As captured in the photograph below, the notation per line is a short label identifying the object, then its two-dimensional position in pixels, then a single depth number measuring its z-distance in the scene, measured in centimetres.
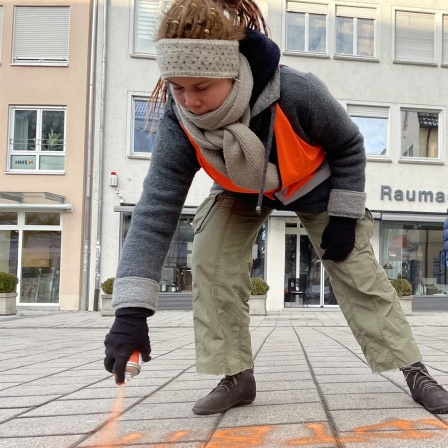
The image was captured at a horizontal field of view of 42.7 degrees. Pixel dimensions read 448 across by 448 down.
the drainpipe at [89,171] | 1503
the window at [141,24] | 1594
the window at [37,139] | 1543
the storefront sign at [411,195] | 1603
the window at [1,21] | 1588
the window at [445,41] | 1683
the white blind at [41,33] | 1579
